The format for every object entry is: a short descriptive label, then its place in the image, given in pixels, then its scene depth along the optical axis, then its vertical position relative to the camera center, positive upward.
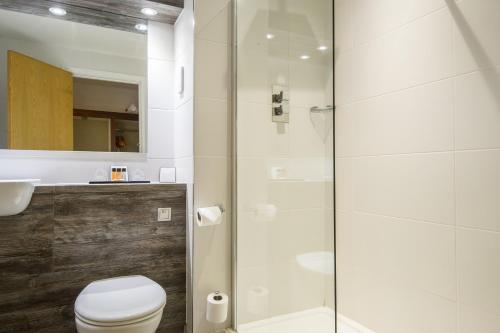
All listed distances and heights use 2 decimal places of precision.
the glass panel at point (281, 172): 1.70 -0.03
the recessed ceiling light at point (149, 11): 1.98 +1.02
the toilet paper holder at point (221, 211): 1.71 -0.25
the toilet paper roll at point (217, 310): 1.64 -0.76
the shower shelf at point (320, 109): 1.81 +0.34
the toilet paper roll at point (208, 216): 1.67 -0.26
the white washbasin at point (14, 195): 1.39 -0.13
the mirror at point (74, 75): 1.81 +0.59
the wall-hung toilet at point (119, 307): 1.28 -0.62
